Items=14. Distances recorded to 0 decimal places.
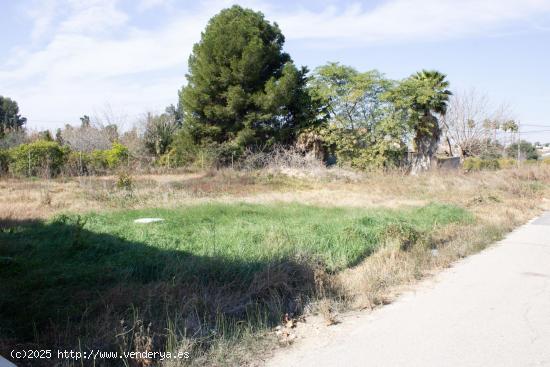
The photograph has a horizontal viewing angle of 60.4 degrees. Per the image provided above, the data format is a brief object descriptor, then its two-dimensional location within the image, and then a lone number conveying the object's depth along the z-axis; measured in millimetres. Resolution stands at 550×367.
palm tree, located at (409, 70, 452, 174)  30828
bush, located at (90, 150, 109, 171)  24186
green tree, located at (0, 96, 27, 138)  52562
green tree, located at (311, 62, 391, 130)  29750
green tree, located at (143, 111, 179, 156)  34062
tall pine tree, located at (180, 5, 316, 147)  27984
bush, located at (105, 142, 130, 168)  25273
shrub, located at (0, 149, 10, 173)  21781
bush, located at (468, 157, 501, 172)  40281
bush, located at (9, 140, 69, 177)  21484
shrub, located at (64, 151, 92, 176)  21891
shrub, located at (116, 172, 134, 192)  16464
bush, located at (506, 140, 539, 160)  59206
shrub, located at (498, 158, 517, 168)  42625
